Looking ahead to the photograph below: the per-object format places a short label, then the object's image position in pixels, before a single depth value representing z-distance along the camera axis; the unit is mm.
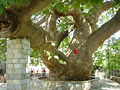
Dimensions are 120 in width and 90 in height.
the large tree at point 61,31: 3953
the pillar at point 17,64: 5000
